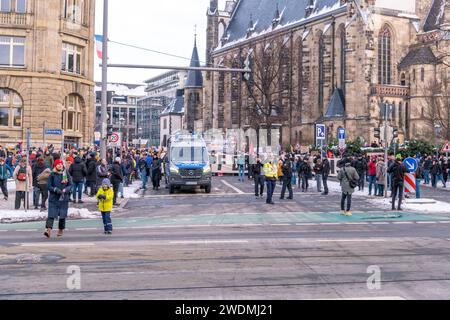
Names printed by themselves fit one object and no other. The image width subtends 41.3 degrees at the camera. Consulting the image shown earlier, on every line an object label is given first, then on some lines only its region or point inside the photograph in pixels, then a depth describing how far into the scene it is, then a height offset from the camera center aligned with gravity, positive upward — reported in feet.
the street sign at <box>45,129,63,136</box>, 71.14 +5.61
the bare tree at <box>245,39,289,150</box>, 175.16 +33.43
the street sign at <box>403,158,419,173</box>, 71.51 +1.99
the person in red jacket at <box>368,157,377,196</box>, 89.86 +1.08
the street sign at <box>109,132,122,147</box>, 90.99 +5.95
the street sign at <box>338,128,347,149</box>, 116.99 +8.25
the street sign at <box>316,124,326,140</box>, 102.17 +8.21
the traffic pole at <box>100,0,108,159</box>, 77.41 +13.42
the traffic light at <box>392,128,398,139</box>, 89.54 +7.26
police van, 91.70 +2.19
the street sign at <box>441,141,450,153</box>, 110.35 +6.14
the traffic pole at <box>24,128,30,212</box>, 62.80 -1.64
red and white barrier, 72.02 -0.30
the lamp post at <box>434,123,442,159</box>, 160.63 +13.77
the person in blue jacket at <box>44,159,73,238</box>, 45.37 -1.54
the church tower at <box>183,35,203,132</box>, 342.03 +46.83
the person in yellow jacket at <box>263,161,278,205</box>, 73.15 +0.14
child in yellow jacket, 46.64 -2.09
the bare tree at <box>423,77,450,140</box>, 151.94 +20.04
